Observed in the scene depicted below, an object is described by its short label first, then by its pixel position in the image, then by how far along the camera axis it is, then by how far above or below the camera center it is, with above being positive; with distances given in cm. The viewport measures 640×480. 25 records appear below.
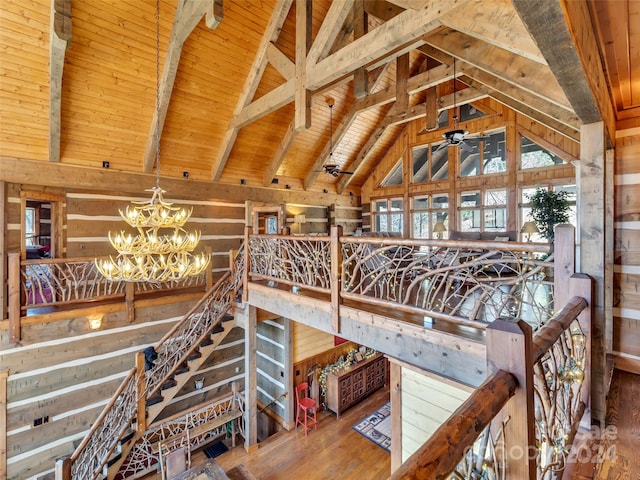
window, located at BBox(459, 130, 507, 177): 859 +242
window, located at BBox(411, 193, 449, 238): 970 +85
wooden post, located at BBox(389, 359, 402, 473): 442 -250
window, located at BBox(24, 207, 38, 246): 952 +38
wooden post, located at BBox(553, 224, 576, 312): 227 -15
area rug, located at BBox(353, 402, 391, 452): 639 -414
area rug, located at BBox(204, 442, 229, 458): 636 -439
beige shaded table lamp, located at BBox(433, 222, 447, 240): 873 +35
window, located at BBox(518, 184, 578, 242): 718 +96
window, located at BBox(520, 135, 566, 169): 773 +216
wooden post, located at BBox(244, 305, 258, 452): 622 -306
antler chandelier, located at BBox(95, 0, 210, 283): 337 -13
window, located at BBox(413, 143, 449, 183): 977 +250
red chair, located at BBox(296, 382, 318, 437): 695 -392
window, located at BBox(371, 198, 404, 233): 1091 +92
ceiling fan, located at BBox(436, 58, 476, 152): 549 +188
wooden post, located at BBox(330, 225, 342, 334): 386 -42
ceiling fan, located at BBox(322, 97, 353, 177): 759 +270
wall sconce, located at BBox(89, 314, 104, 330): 556 -148
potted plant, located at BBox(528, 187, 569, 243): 649 +66
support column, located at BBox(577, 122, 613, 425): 217 +5
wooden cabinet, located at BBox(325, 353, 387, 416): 741 -363
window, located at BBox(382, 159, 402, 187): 1087 +225
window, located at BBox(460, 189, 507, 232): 855 +85
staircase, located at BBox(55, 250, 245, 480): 481 -256
